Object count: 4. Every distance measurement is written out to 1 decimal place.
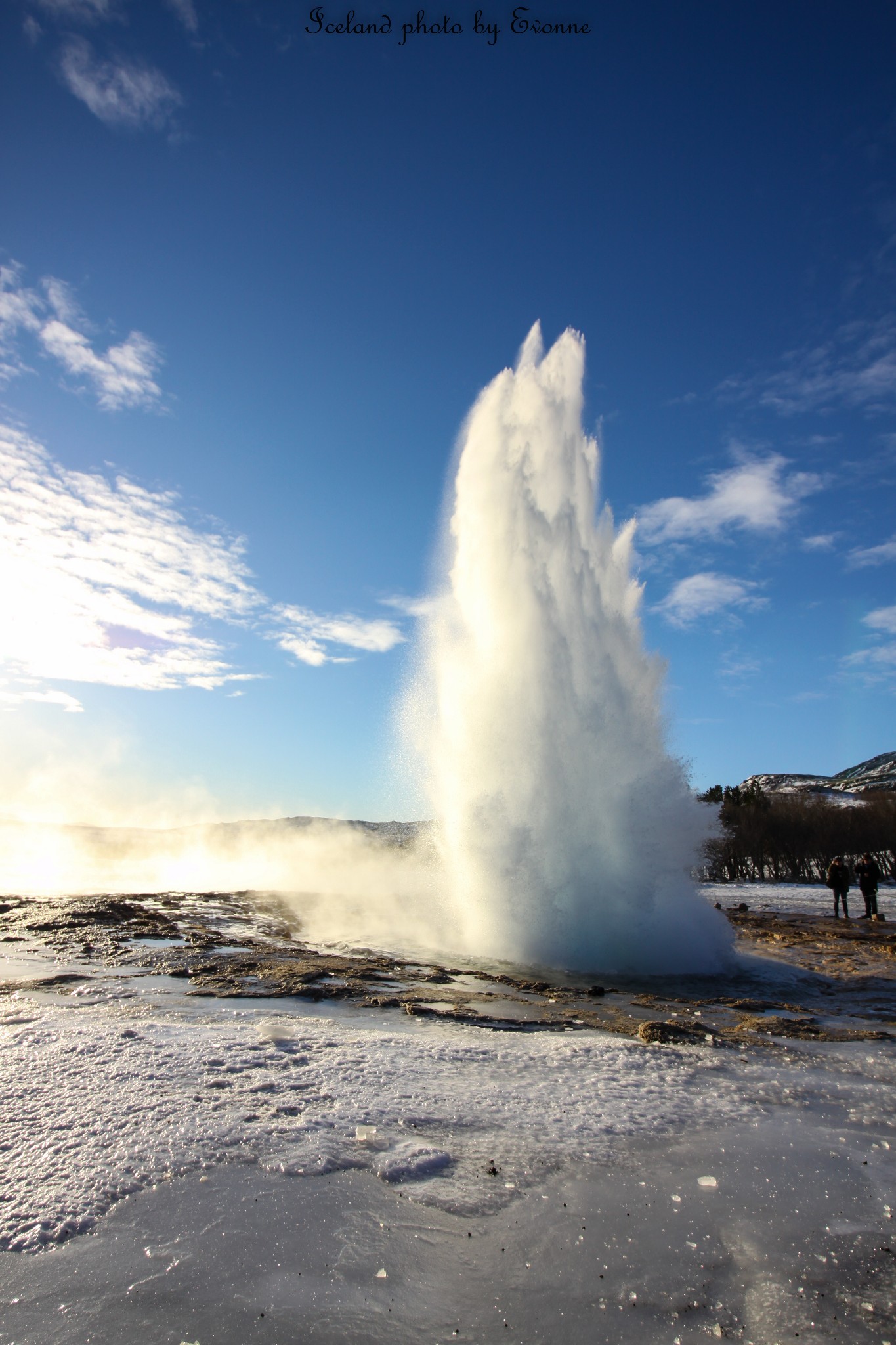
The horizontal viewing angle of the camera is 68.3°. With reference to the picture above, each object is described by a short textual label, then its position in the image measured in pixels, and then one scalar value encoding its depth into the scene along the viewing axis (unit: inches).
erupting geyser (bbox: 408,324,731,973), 526.3
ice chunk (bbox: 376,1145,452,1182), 165.6
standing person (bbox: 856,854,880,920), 906.1
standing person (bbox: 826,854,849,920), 901.0
